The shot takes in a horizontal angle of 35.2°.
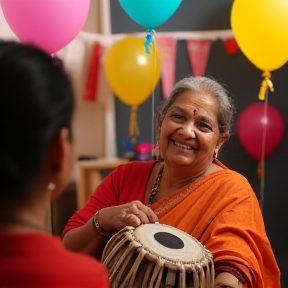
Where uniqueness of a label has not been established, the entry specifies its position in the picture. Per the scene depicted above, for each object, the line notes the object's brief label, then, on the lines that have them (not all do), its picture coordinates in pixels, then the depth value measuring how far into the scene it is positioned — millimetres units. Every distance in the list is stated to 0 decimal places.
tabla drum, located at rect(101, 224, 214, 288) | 1315
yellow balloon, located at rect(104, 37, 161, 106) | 3039
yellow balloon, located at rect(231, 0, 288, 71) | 2518
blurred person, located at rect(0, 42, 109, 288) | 735
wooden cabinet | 3398
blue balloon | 2426
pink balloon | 2182
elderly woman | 1518
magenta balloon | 3123
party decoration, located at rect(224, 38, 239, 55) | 3350
